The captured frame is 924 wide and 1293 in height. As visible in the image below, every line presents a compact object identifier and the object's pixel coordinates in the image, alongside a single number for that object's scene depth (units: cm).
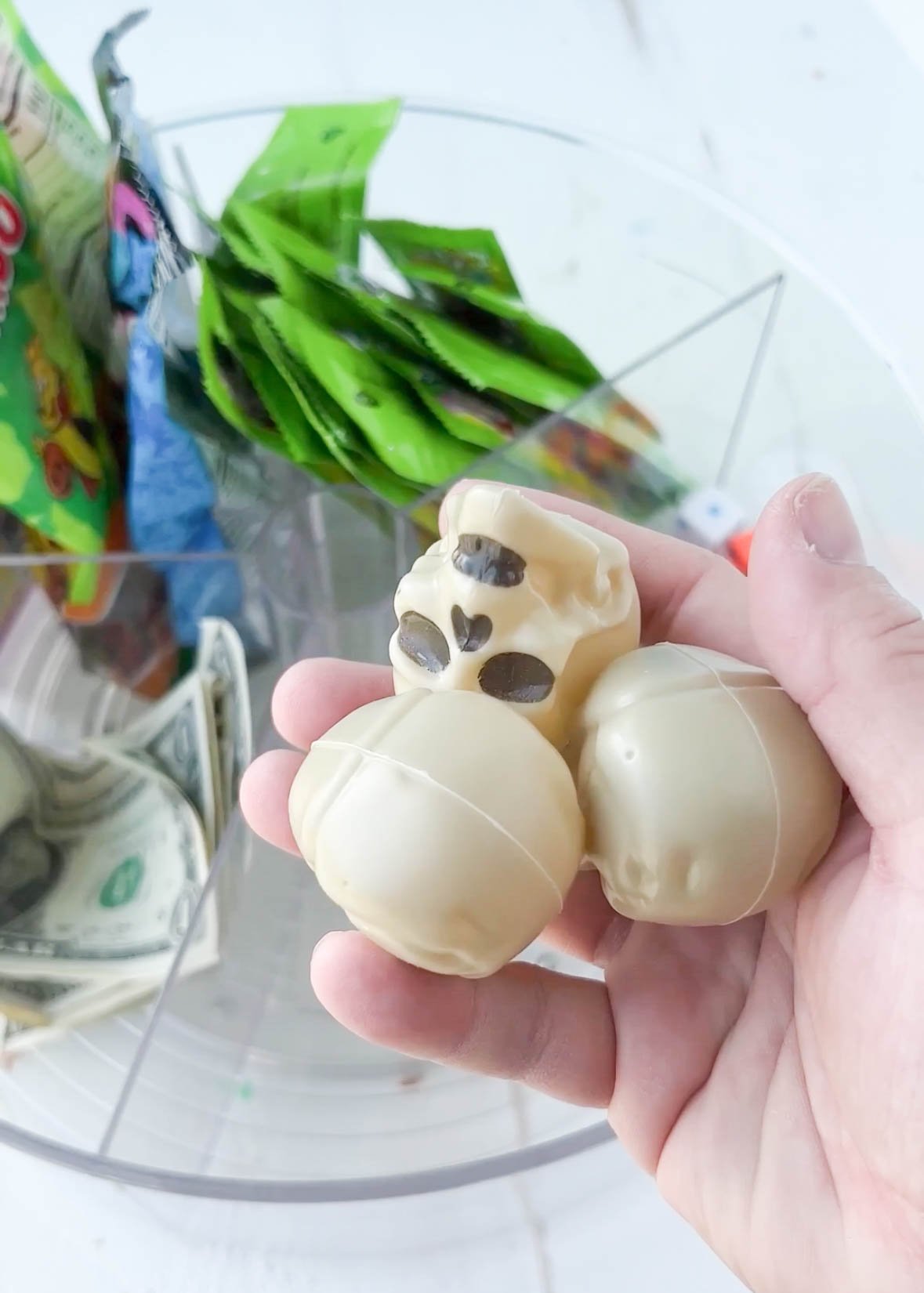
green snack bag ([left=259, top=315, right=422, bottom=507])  22
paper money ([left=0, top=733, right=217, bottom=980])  22
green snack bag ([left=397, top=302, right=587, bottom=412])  22
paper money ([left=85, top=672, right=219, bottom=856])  24
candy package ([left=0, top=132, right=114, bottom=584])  21
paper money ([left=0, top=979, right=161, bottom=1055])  22
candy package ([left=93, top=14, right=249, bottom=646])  21
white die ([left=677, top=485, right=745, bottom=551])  25
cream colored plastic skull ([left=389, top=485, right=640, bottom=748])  15
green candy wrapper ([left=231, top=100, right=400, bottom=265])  23
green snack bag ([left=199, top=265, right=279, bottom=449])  21
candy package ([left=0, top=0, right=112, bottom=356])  20
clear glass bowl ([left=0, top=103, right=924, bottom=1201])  21
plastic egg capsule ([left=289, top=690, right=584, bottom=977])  13
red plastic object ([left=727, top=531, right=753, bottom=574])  25
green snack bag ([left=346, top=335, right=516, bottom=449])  22
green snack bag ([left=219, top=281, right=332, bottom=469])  22
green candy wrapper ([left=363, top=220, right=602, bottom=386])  23
